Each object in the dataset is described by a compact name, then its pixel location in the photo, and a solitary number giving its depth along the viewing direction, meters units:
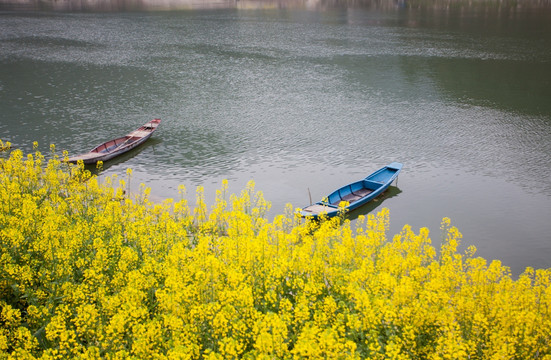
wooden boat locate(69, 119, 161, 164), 27.37
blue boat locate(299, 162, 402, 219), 21.62
